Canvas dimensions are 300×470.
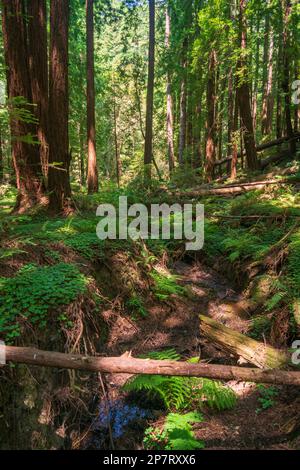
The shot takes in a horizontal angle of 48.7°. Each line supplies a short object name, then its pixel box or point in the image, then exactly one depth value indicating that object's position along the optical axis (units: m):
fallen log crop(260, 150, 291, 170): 13.76
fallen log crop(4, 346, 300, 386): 3.14
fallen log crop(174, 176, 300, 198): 9.62
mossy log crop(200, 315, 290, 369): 3.91
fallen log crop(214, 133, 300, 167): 14.80
